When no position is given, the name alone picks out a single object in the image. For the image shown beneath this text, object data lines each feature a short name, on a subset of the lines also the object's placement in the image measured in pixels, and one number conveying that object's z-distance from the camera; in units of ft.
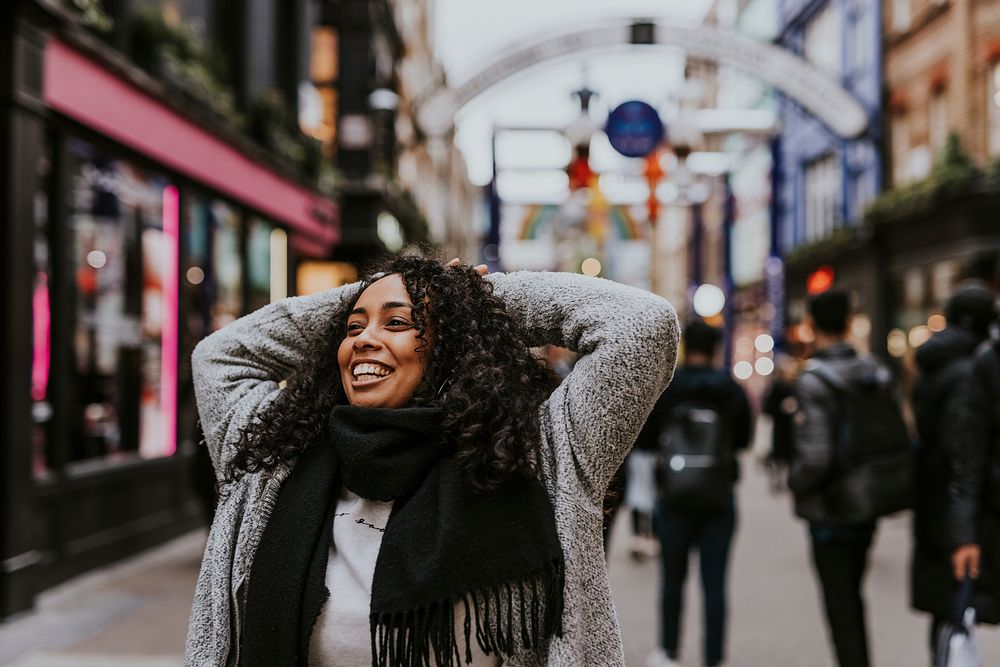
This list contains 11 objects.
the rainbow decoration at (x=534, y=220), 64.39
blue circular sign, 36.35
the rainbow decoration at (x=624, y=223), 71.95
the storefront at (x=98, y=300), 22.09
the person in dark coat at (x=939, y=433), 13.56
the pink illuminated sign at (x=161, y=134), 24.63
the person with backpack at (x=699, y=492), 17.58
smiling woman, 6.37
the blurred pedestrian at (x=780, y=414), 39.55
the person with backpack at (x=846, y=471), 14.40
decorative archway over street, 36.17
